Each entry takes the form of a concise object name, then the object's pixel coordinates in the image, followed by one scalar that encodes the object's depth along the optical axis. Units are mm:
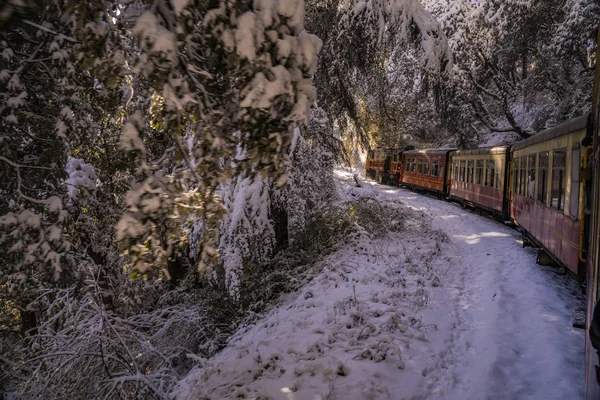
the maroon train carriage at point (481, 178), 14250
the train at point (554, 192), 3148
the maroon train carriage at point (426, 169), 22016
